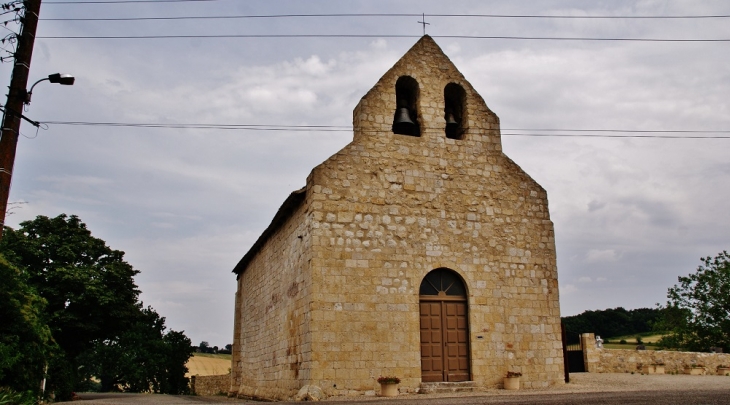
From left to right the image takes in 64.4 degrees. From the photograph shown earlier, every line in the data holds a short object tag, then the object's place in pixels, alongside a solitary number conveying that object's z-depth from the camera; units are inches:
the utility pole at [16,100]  394.6
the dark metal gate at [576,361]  921.4
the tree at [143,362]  1503.4
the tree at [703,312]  1423.5
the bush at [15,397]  379.6
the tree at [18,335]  436.8
